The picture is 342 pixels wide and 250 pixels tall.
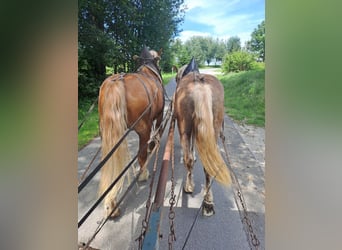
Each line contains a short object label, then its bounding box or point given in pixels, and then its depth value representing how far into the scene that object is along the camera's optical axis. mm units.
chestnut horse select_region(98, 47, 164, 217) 2109
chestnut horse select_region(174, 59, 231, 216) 2069
